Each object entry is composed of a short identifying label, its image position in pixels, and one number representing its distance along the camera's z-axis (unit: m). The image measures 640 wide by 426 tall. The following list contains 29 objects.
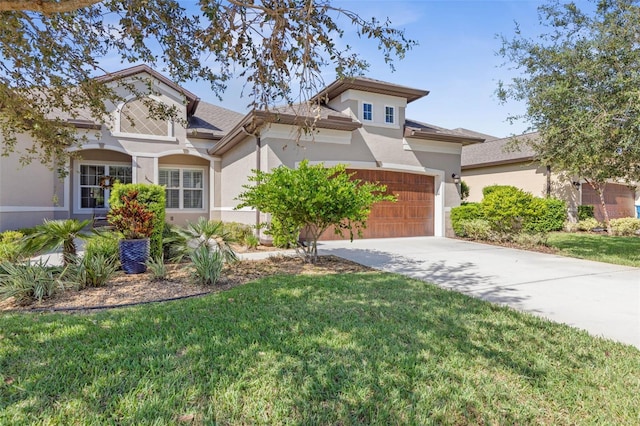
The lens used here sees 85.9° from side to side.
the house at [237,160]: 11.86
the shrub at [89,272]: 5.77
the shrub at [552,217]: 15.95
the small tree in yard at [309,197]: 7.04
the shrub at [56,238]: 6.18
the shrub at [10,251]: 6.88
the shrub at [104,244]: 6.66
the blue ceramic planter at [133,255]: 6.87
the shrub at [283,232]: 7.89
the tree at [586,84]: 7.78
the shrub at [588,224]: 18.23
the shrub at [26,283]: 5.13
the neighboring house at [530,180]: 19.30
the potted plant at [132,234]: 6.88
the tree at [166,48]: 4.77
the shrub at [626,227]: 17.09
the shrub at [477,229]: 13.04
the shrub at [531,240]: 11.66
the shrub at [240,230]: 11.45
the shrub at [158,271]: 6.27
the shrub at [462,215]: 14.12
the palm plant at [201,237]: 7.84
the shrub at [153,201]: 7.33
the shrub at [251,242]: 10.70
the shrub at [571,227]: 18.34
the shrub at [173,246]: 8.21
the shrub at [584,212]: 19.17
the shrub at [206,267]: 6.11
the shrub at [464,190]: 20.95
